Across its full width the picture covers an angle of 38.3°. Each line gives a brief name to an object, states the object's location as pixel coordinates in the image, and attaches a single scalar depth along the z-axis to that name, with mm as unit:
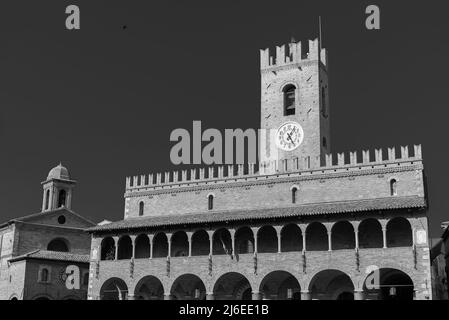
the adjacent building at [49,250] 46312
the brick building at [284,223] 34531
